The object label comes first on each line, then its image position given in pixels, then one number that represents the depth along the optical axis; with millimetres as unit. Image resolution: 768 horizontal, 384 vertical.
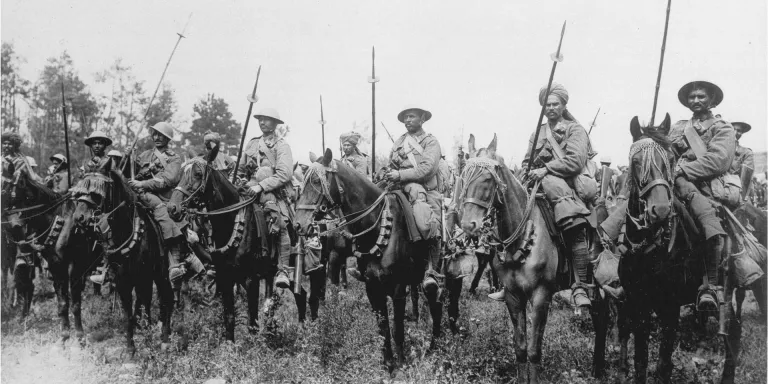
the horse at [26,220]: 10219
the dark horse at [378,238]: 7020
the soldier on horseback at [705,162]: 5477
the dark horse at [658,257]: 5254
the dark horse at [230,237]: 7746
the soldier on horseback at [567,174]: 6113
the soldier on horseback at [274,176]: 8594
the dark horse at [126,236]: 7816
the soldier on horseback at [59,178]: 13734
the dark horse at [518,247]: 5641
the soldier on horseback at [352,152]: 11944
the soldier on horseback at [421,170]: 7613
